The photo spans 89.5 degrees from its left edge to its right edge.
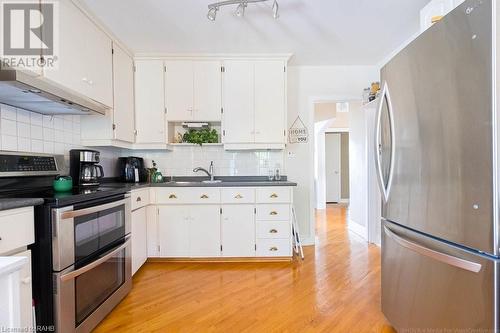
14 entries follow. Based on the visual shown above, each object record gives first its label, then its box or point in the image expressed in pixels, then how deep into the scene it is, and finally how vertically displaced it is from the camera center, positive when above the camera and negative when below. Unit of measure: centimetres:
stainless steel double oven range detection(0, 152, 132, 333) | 140 -51
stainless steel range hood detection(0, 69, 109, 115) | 136 +47
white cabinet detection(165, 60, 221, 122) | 305 +93
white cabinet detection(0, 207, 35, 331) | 114 -35
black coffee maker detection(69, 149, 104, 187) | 226 +1
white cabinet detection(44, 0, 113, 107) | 181 +91
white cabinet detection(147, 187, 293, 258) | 282 -63
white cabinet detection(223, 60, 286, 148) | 306 +77
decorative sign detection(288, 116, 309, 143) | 346 +43
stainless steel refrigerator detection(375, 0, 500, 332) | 100 -5
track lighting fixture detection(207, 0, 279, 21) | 198 +127
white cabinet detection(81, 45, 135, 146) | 257 +51
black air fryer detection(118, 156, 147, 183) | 308 -2
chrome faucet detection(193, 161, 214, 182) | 328 -6
